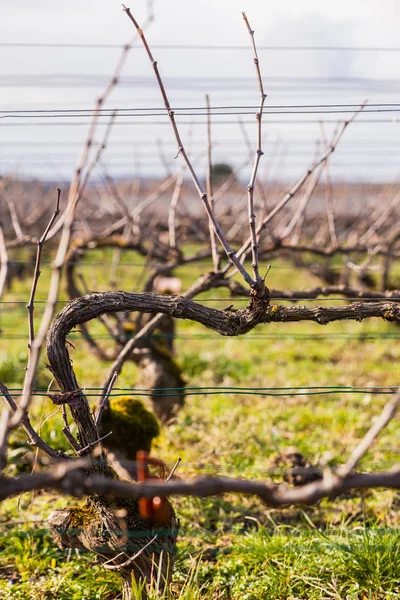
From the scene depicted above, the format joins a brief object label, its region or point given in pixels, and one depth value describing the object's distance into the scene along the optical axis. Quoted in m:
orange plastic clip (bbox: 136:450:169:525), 4.86
